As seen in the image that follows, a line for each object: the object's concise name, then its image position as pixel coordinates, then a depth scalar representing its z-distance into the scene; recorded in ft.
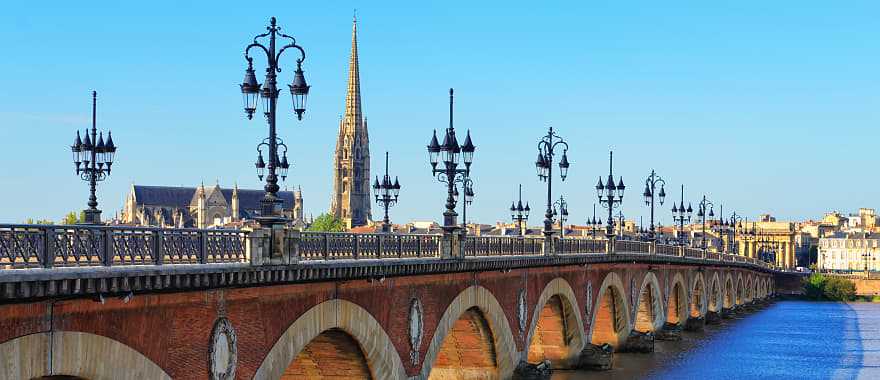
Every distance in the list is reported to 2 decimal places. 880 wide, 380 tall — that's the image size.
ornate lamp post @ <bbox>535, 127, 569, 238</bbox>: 159.73
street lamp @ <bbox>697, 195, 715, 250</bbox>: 335.88
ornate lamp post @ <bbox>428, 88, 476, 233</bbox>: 116.37
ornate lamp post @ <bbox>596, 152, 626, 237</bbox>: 197.98
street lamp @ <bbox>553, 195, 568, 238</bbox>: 274.48
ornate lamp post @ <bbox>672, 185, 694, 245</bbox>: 293.35
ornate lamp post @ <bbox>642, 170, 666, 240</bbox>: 237.04
